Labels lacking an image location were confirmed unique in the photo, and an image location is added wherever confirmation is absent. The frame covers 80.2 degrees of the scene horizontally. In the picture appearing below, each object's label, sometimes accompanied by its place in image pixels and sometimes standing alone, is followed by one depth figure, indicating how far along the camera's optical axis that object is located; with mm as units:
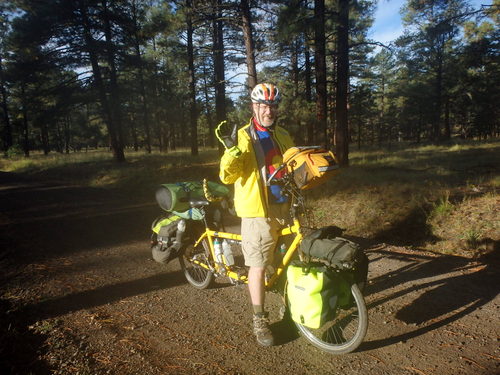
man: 3074
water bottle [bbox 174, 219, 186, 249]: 4230
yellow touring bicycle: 2850
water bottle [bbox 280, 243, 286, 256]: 3341
